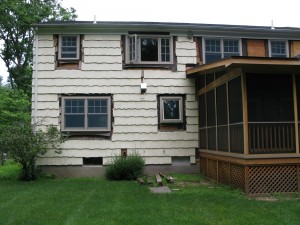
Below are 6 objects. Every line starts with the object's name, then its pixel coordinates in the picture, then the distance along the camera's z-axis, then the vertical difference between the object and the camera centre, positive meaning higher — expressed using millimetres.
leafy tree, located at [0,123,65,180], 11398 -176
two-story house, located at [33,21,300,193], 12828 +1763
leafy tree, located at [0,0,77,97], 26156 +8115
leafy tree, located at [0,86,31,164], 23853 +2118
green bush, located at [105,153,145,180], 11938 -1087
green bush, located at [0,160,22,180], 12422 -1290
